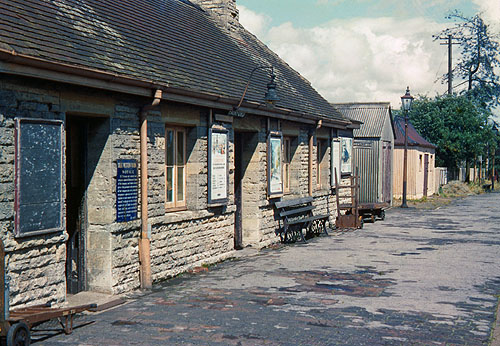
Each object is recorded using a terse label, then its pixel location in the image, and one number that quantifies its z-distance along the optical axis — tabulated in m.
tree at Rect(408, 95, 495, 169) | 40.00
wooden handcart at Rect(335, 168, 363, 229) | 18.50
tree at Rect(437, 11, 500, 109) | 50.03
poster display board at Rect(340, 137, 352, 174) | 20.44
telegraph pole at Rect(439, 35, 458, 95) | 46.66
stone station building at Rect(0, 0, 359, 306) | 7.63
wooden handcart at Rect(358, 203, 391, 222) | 20.16
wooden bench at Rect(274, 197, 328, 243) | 15.38
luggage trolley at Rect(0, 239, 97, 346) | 6.10
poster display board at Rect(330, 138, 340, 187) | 19.50
